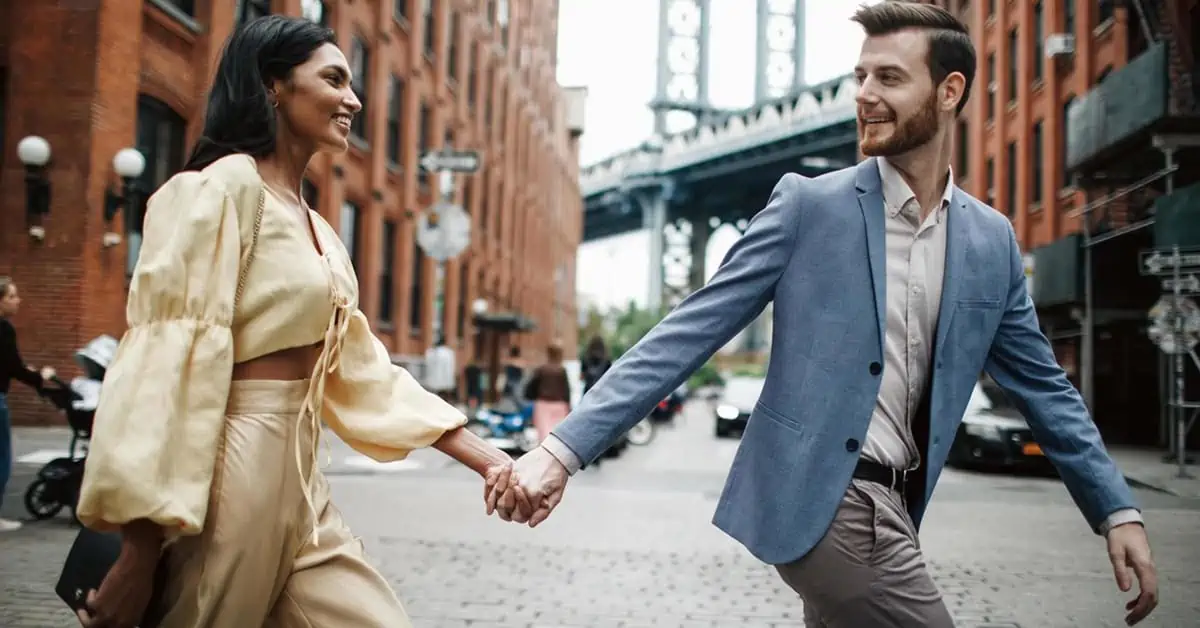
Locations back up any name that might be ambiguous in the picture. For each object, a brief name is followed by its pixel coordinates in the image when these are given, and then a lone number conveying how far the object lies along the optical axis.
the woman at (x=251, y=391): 2.17
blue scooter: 17.80
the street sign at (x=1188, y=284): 15.01
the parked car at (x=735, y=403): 25.16
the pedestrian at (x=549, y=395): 16.05
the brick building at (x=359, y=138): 14.95
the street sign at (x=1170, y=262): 14.98
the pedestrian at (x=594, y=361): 17.33
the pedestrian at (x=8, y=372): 8.09
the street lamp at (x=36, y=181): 14.23
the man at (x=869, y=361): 2.48
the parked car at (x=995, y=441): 15.74
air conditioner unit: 24.05
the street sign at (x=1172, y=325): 15.45
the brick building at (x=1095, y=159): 18.53
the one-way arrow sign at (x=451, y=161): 18.78
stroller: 8.77
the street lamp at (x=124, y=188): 14.86
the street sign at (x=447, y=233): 19.80
